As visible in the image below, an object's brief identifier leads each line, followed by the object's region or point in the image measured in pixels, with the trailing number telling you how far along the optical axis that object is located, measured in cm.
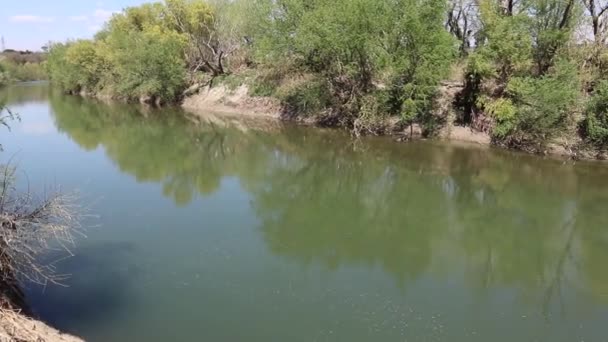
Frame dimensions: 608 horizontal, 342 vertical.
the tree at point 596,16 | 2861
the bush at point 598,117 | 2411
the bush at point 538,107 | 2528
